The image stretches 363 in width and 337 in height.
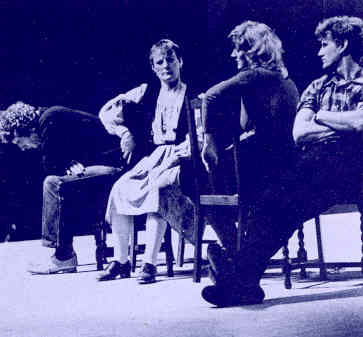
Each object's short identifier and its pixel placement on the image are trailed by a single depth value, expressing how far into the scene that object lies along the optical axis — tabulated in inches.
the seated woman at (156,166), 147.6
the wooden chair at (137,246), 150.3
